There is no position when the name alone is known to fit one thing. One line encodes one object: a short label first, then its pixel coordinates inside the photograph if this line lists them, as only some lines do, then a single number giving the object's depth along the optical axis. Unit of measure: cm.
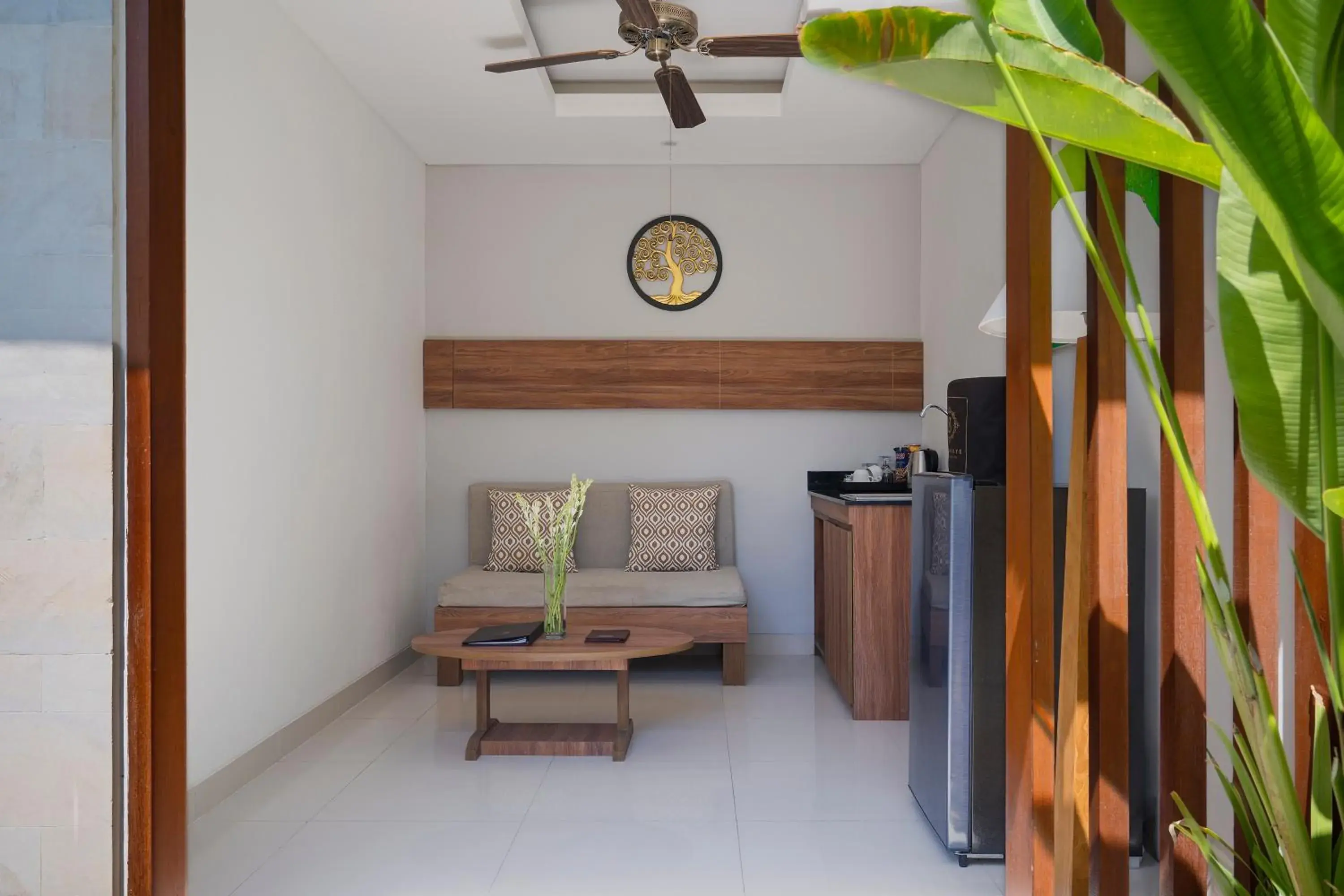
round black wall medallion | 587
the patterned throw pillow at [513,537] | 549
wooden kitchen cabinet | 418
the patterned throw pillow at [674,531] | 554
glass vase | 389
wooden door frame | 189
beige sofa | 496
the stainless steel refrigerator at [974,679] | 264
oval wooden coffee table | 361
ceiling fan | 328
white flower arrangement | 381
